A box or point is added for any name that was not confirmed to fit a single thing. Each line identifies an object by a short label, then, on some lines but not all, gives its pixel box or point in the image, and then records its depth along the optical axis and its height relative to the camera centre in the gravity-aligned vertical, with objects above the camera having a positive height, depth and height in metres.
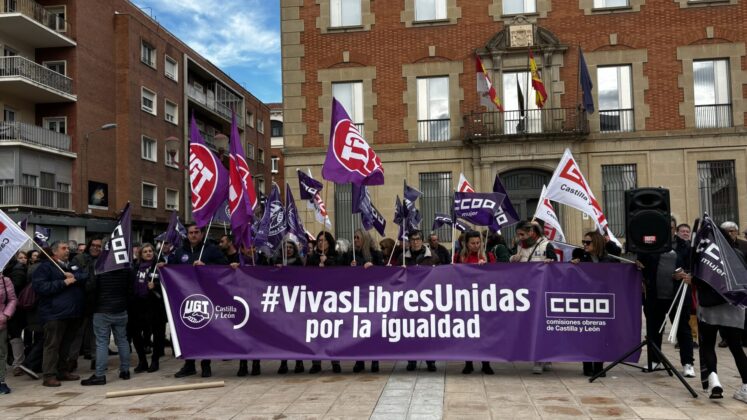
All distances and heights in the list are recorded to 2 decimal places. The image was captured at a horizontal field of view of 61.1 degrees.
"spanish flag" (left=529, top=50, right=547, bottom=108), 19.24 +4.34
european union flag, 18.94 +4.29
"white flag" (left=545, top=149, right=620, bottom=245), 8.96 +0.56
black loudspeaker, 7.57 +0.05
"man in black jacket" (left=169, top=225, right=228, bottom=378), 9.16 -0.21
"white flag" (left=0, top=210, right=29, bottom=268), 8.09 +0.08
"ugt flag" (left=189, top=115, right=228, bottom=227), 9.05 +0.82
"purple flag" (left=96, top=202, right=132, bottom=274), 8.52 -0.13
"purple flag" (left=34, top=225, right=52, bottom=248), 12.29 +0.14
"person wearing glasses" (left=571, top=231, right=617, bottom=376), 8.57 -0.31
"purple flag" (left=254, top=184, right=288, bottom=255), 9.84 +0.13
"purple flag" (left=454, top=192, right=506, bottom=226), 9.41 +0.35
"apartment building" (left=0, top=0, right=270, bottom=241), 28.28 +6.67
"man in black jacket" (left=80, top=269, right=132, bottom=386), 8.53 -1.05
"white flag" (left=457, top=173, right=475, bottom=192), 12.83 +0.91
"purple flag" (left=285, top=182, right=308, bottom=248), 9.78 +0.23
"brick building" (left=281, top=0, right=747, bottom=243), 19.84 +4.39
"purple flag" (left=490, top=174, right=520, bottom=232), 11.11 +0.26
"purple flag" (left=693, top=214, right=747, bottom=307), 6.63 -0.45
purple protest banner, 8.09 -1.04
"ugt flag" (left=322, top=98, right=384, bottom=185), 8.80 +1.08
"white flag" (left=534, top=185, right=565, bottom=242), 10.19 +0.25
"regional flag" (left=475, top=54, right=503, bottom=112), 19.22 +4.37
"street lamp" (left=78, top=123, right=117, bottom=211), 30.80 +3.98
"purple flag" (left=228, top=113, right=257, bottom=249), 8.82 +0.53
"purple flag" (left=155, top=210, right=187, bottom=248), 12.19 +0.12
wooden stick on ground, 7.57 -1.83
